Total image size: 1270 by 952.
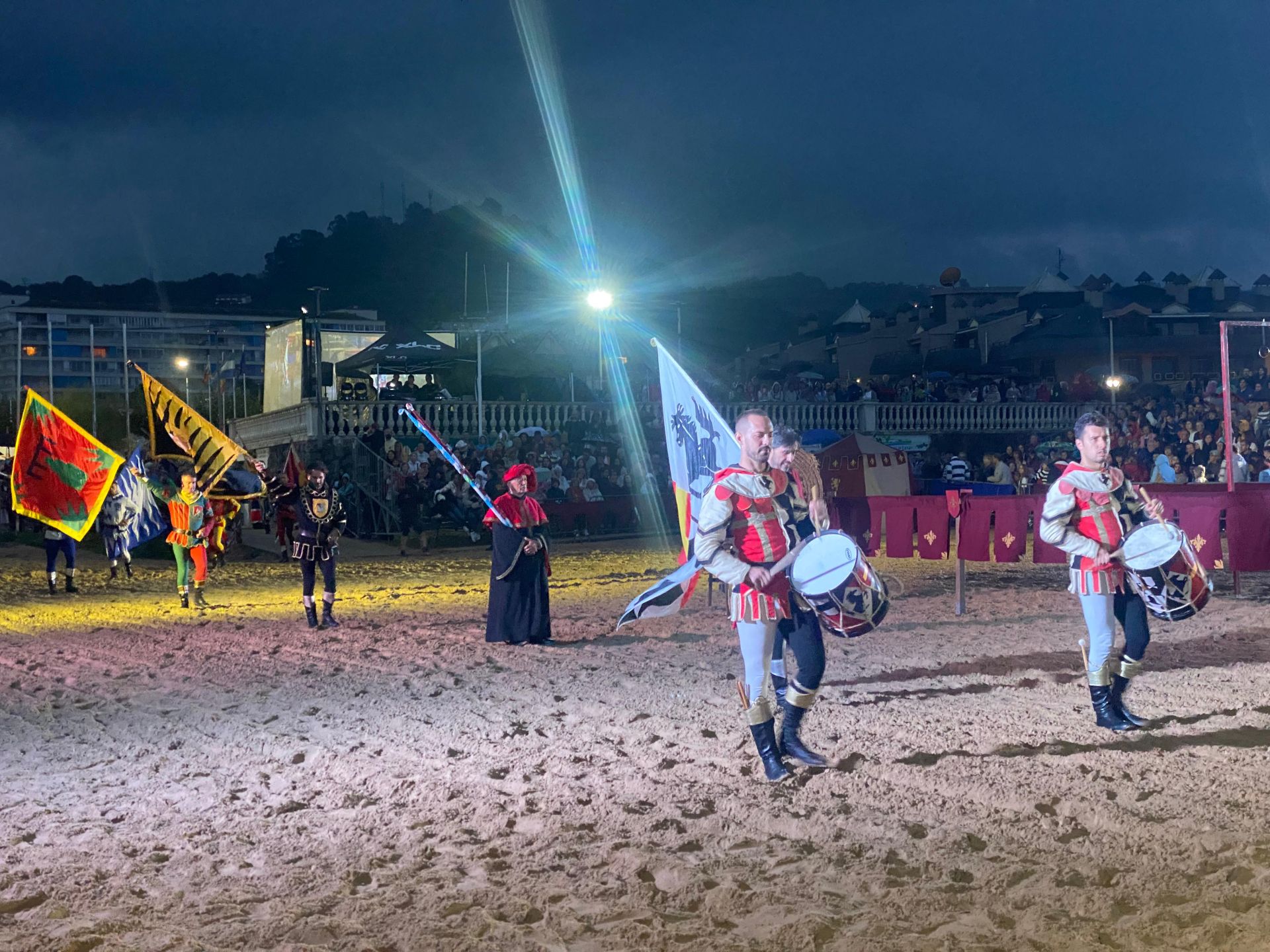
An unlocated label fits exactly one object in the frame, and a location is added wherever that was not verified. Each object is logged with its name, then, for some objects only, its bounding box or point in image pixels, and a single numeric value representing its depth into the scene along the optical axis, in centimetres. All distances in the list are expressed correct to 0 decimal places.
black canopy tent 2889
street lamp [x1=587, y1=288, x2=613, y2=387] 2655
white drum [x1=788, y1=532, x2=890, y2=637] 567
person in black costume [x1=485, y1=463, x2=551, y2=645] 1059
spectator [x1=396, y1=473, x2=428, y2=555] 2330
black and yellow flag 1291
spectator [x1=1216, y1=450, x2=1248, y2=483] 1865
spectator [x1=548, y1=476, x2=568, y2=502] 2525
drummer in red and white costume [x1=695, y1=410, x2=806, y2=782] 571
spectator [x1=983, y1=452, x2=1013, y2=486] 2478
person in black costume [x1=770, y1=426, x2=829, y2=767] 587
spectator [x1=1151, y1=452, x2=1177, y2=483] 2062
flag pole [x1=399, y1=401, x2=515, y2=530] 1021
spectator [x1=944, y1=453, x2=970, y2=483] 2814
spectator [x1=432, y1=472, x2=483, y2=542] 2367
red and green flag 1401
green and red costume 1340
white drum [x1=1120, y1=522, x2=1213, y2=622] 650
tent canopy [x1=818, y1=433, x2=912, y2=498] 2031
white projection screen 3609
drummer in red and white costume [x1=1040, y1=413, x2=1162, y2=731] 656
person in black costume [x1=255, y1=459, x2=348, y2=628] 1162
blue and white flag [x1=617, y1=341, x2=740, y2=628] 984
